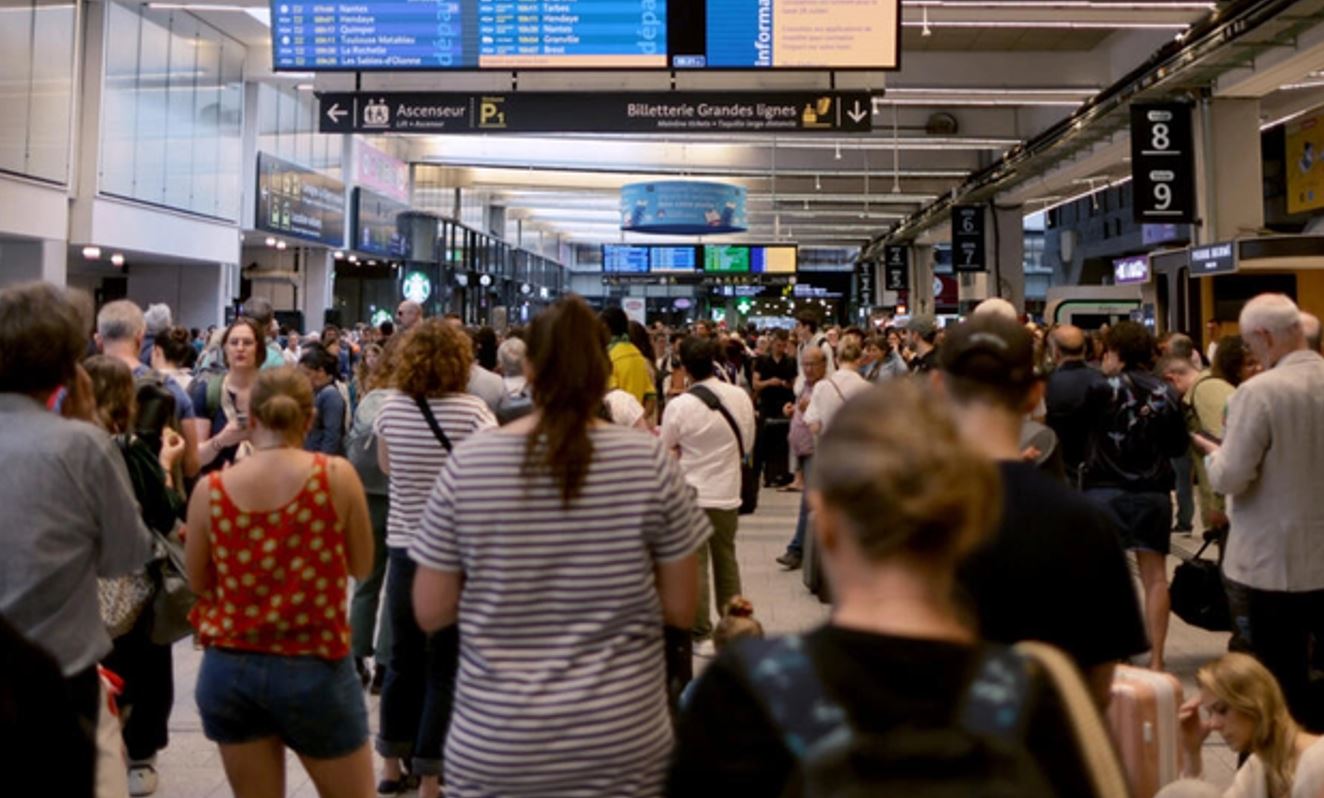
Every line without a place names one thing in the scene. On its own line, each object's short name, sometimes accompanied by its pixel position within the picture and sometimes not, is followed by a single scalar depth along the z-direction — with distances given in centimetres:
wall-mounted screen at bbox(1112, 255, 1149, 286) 1466
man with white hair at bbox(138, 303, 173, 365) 621
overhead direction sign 841
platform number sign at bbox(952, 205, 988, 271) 2077
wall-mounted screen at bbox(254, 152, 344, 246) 1730
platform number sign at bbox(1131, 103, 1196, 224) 1158
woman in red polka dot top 259
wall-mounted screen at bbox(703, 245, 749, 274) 2556
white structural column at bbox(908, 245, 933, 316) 2926
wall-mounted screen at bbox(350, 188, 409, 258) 2078
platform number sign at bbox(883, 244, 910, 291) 2947
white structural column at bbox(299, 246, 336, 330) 2050
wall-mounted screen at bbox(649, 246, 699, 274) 2683
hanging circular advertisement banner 1667
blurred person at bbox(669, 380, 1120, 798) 104
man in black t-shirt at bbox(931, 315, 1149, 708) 174
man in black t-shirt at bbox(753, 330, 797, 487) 1170
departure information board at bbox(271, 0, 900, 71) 789
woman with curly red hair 358
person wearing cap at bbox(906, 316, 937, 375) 830
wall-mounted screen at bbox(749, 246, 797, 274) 2508
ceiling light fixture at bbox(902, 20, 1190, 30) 1088
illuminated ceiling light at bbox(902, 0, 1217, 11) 1020
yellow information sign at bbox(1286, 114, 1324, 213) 1698
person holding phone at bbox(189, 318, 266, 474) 493
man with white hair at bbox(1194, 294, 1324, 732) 353
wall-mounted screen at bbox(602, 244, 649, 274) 2694
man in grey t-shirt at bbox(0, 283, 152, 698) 217
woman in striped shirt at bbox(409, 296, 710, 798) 187
